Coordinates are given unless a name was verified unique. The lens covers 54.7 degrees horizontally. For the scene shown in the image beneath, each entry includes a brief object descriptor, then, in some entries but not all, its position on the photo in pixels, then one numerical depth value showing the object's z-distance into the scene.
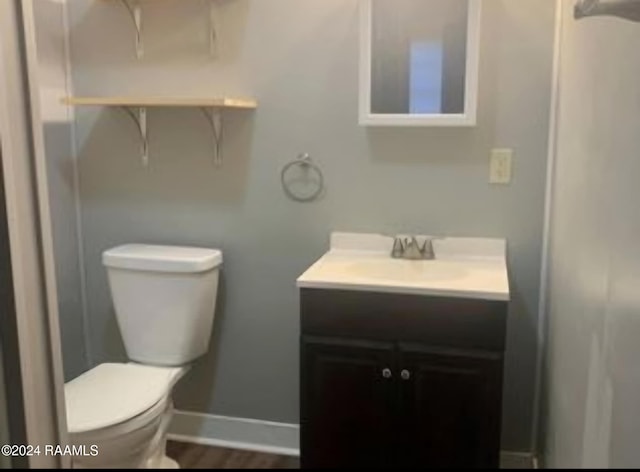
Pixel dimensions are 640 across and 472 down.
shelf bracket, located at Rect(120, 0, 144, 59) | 2.36
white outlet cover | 2.16
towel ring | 2.33
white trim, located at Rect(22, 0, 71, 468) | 0.74
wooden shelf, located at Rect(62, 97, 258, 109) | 2.16
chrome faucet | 2.21
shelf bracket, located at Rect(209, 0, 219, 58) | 2.30
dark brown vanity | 1.86
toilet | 2.09
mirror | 2.08
